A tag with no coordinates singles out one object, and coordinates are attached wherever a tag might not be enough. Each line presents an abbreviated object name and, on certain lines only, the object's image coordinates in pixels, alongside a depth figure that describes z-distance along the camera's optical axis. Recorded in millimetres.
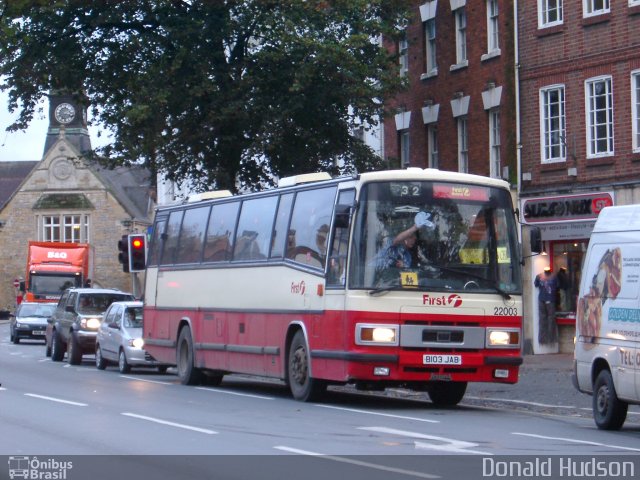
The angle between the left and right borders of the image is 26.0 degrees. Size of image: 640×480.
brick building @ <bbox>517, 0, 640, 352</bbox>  30703
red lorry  60844
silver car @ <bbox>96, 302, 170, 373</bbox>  29688
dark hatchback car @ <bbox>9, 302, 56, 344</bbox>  51406
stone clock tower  112250
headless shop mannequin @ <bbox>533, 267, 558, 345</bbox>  33344
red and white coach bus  18703
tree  33969
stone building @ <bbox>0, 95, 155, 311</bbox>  101694
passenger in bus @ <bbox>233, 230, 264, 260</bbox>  22672
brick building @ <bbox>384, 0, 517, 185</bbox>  34812
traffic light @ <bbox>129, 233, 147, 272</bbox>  28844
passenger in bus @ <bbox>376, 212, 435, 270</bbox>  18797
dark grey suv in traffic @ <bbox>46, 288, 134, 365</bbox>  34594
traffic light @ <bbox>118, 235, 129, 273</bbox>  29000
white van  15859
